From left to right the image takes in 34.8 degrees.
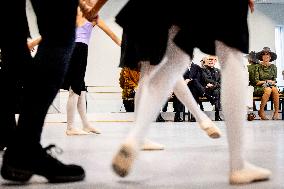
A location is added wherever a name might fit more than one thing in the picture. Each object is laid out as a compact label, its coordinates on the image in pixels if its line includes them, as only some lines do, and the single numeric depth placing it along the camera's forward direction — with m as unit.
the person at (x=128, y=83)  7.44
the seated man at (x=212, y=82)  7.63
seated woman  7.98
